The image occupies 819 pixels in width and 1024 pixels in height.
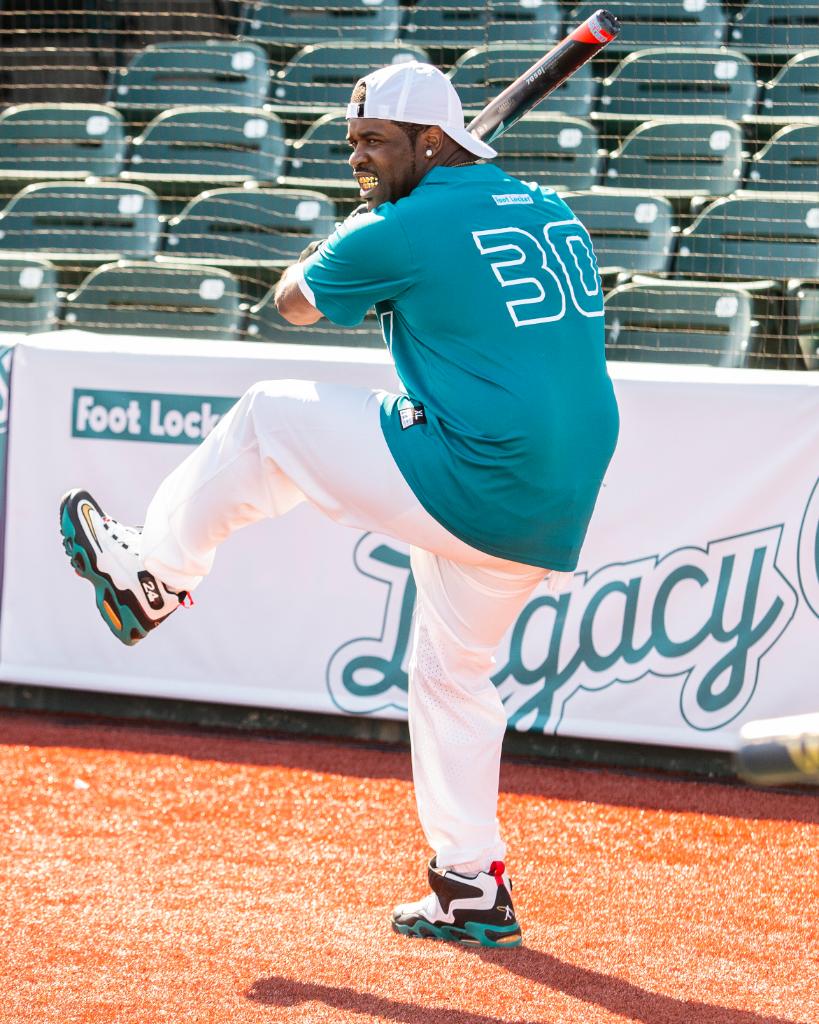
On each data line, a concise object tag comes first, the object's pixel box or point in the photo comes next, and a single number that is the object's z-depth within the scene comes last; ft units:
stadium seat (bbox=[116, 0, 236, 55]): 54.80
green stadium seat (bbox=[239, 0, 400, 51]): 49.88
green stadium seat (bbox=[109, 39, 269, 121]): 50.78
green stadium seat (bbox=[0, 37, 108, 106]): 55.88
